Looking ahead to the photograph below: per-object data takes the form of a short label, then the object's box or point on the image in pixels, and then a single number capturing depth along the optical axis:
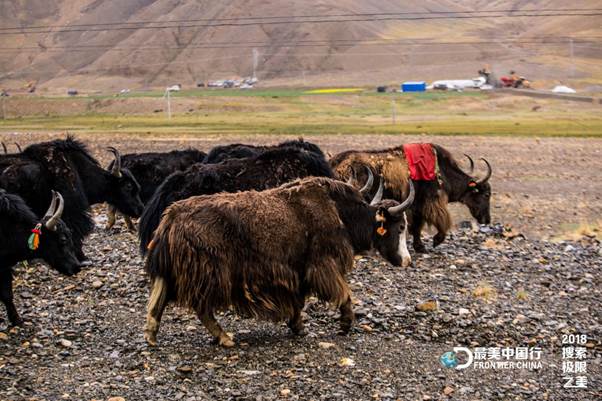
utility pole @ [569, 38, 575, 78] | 73.69
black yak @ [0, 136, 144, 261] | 9.91
